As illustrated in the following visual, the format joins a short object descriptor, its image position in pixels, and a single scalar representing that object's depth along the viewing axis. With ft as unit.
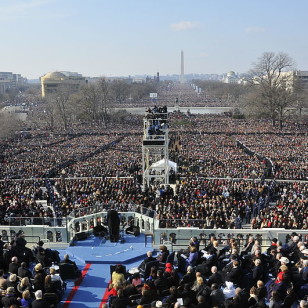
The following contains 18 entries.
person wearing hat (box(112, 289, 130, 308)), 28.07
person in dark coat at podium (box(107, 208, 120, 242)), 41.88
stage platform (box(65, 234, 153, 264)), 39.45
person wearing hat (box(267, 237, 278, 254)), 36.35
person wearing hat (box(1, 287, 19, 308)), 27.17
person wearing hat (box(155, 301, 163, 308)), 26.53
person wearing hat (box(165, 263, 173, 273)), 32.40
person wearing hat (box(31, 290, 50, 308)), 27.55
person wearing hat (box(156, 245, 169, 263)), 35.47
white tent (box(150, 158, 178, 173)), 86.67
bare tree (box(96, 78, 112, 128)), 254.22
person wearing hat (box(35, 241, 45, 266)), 35.58
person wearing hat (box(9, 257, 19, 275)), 33.22
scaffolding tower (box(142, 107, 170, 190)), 78.73
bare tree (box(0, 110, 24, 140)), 183.62
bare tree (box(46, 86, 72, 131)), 239.97
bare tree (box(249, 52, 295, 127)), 220.23
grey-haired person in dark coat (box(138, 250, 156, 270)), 34.38
